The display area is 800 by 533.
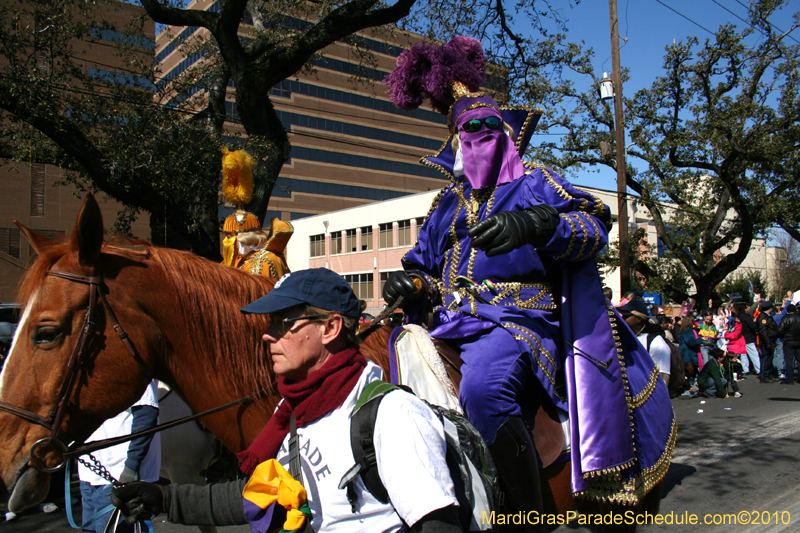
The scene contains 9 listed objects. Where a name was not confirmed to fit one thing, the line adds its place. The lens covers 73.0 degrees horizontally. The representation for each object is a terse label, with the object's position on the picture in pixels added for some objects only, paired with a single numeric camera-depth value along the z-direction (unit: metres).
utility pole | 13.50
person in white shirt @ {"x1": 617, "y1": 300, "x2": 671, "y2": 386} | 5.92
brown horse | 1.97
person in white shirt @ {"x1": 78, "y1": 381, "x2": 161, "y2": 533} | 2.88
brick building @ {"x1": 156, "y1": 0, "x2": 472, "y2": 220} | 59.56
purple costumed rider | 2.37
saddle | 2.40
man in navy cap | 1.43
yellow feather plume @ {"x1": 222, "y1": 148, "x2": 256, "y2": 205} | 4.49
